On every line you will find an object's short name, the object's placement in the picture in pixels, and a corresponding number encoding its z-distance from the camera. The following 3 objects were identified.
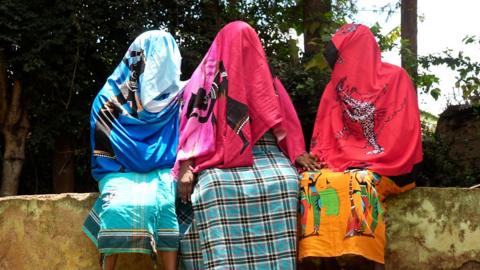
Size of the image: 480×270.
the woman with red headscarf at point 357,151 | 3.78
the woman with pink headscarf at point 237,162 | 3.82
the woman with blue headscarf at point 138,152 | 3.70
